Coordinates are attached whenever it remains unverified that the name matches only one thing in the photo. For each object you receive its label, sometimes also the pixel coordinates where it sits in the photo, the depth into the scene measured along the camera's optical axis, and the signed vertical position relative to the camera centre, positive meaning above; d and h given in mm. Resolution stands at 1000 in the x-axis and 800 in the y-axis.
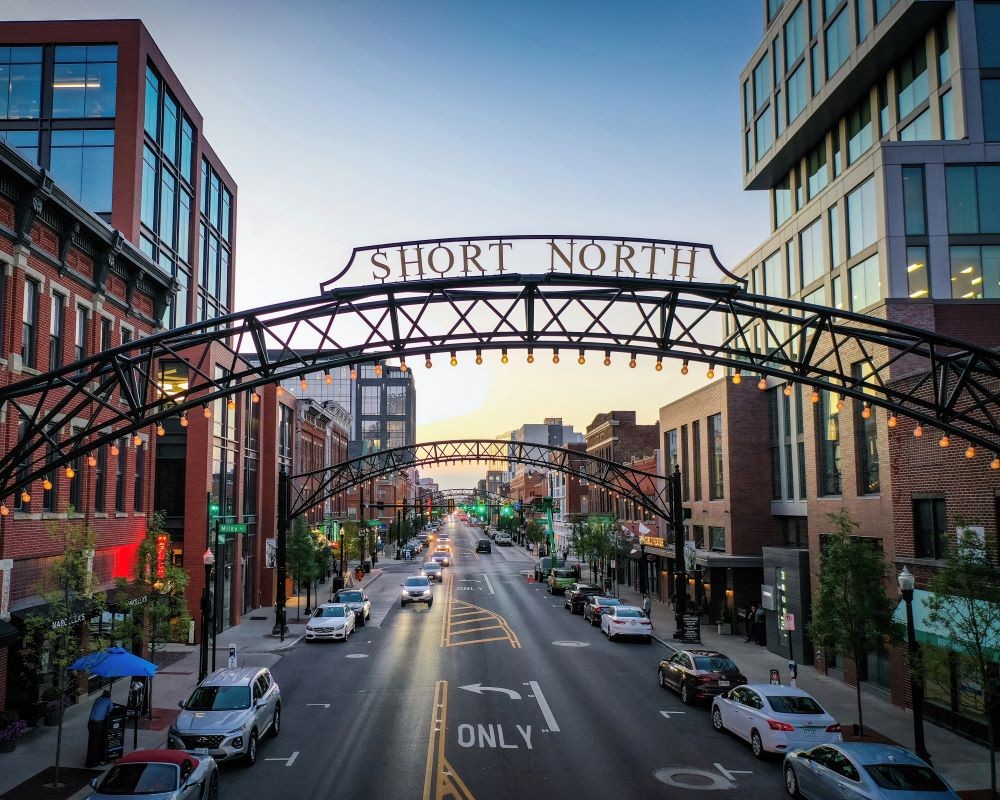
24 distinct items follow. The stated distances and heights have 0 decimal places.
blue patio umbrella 19062 -3497
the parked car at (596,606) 43344 -5096
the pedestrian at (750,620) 38938 -5272
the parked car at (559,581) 60562 -5306
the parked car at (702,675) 23922 -4795
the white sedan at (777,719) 18375 -4708
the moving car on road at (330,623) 37031 -5050
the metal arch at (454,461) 45656 +1855
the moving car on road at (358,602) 42656 -4781
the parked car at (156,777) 13453 -4319
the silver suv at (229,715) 17594 -4447
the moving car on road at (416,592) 51281 -5108
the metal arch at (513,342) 16625 +3533
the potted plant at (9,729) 19344 -5062
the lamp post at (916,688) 17958 -3893
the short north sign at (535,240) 18766 +5569
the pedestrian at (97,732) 18047 -4712
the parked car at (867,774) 13570 -4443
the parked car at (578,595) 48844 -5083
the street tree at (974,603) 16672 -1993
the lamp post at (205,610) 25406 -3117
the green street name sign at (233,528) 34588 -811
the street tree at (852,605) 22141 -2611
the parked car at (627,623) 37812 -5204
